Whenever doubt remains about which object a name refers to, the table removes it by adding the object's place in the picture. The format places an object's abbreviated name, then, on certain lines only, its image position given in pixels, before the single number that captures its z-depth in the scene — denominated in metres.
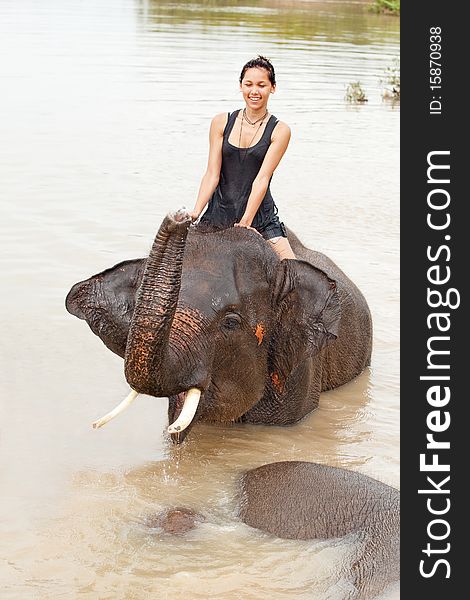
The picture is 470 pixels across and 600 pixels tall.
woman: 6.10
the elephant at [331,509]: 4.73
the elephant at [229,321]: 5.19
